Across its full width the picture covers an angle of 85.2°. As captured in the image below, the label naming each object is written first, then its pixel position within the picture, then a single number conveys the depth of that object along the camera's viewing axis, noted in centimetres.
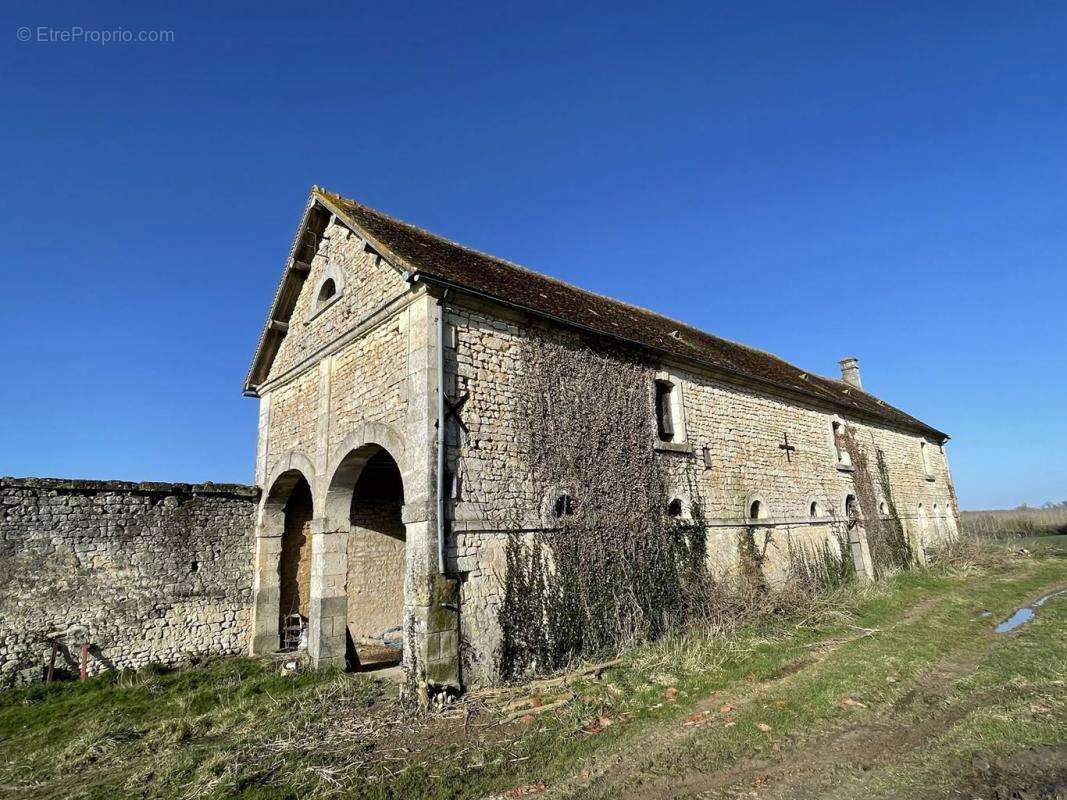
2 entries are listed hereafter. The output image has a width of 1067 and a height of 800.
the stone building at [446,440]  764
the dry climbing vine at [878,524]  1649
